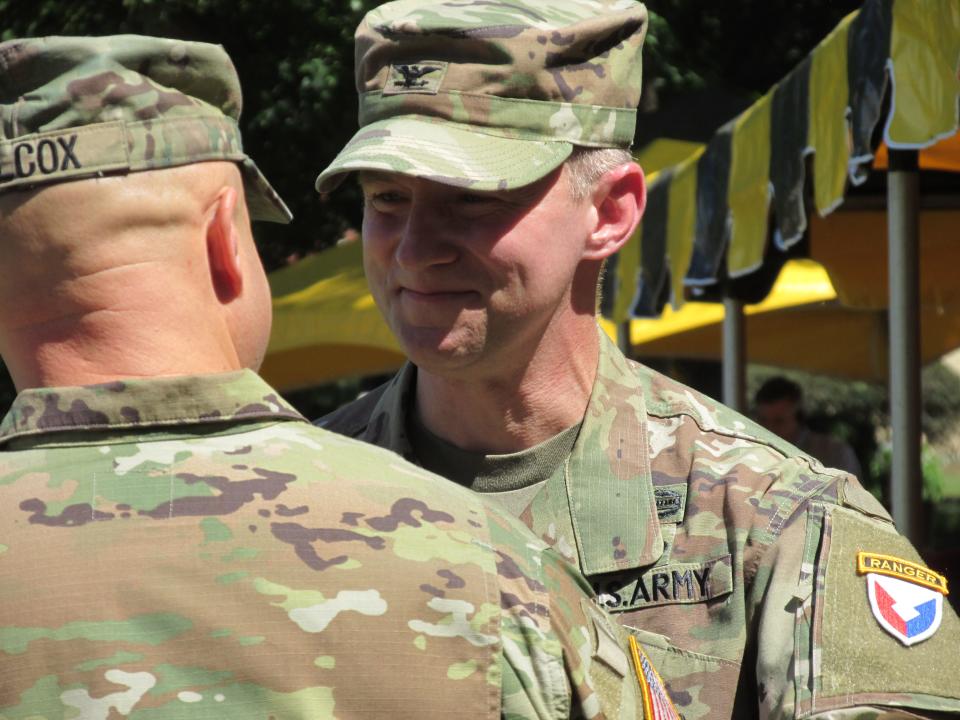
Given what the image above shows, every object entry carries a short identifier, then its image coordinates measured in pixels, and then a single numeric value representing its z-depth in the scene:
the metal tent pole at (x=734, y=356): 16.20
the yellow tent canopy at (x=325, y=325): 19.73
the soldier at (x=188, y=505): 3.22
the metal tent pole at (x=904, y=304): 10.24
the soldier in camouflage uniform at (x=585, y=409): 4.31
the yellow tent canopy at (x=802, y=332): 18.84
